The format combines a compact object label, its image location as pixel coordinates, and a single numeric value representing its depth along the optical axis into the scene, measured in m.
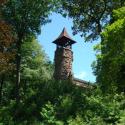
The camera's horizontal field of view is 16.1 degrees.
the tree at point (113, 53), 28.62
